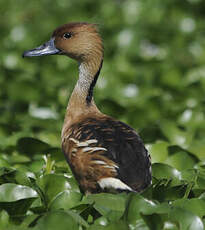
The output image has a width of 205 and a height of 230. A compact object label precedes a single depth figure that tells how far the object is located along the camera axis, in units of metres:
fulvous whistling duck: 8.89
